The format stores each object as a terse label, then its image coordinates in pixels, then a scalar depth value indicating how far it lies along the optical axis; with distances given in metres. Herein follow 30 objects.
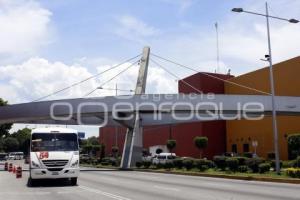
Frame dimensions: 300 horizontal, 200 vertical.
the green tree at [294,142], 31.70
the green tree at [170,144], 53.08
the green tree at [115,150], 69.37
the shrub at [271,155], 43.85
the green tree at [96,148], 81.48
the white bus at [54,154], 16.93
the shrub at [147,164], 37.12
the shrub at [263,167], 25.25
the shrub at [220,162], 29.46
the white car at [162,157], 46.05
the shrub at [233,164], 27.36
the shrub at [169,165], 34.65
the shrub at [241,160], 28.21
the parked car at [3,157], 84.13
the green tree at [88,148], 86.00
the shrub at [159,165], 36.08
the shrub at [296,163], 25.69
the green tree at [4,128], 63.25
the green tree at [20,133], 127.68
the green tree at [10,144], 123.25
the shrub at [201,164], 30.15
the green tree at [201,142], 46.48
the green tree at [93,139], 104.98
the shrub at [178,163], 33.64
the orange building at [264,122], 44.38
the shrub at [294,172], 21.14
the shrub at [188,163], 31.50
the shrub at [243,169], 27.02
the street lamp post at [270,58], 24.14
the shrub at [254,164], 26.30
